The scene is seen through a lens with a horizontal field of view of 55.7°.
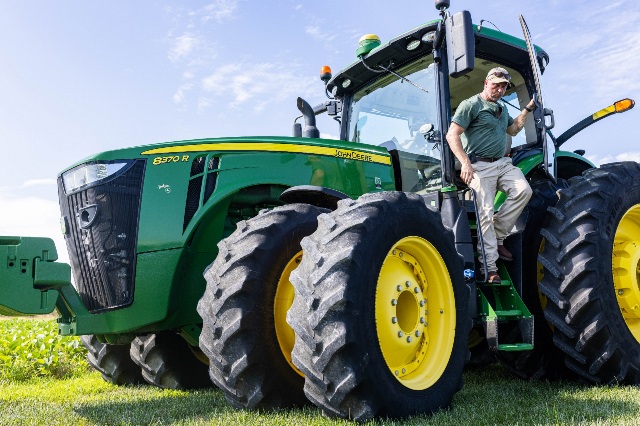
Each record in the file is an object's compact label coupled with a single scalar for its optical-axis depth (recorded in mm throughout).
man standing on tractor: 4324
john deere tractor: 3109
